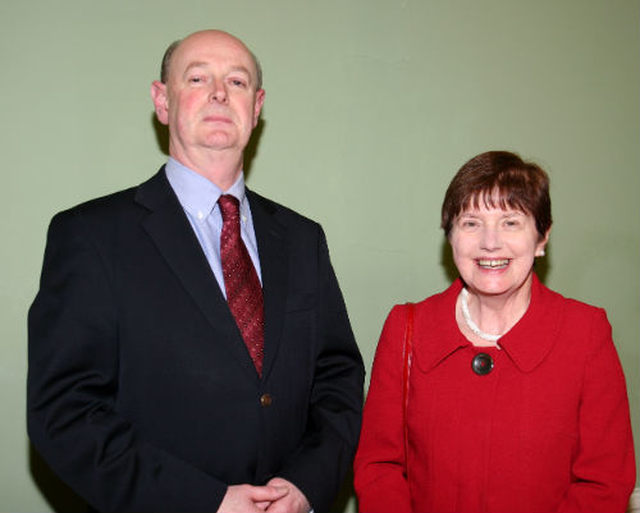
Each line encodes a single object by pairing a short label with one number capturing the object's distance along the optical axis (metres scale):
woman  1.84
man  1.65
